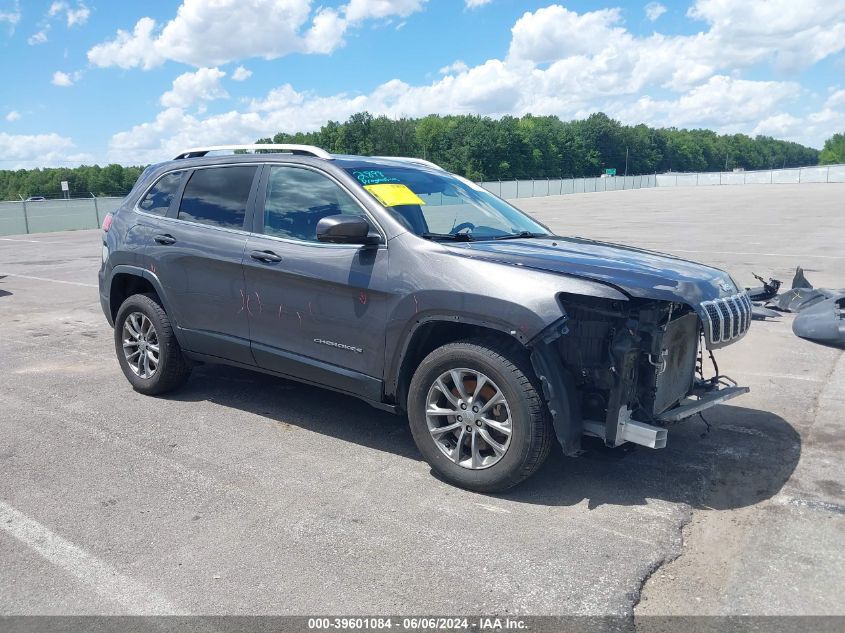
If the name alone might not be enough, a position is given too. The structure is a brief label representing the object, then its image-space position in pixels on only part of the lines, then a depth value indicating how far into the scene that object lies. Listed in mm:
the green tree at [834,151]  179300
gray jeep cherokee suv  3809
